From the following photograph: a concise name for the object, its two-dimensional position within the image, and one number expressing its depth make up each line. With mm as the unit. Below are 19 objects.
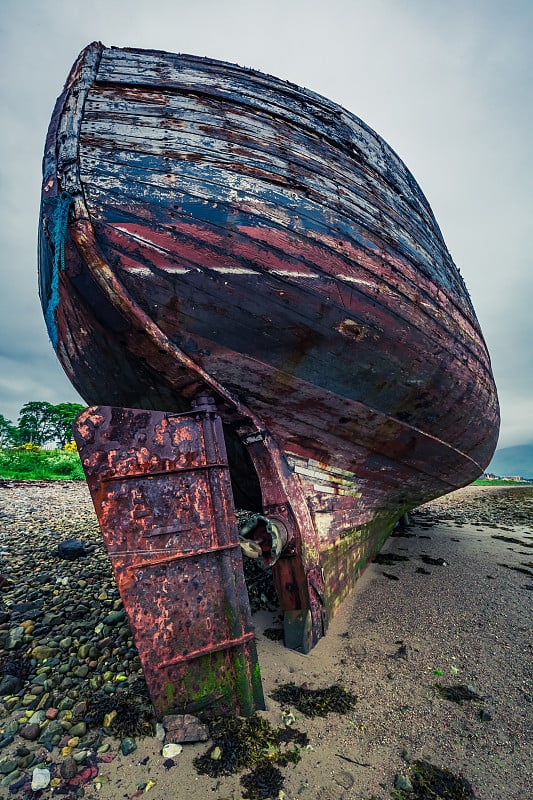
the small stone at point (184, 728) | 1874
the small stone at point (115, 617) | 2965
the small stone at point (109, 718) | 1985
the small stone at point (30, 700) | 2105
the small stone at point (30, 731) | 1870
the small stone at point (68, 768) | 1666
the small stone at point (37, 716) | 1989
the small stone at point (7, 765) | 1679
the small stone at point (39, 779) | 1607
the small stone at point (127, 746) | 1803
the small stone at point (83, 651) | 2551
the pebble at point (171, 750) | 1785
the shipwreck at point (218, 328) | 2072
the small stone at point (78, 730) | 1915
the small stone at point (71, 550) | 4723
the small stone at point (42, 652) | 2532
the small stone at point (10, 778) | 1621
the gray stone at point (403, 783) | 1636
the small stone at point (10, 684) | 2188
